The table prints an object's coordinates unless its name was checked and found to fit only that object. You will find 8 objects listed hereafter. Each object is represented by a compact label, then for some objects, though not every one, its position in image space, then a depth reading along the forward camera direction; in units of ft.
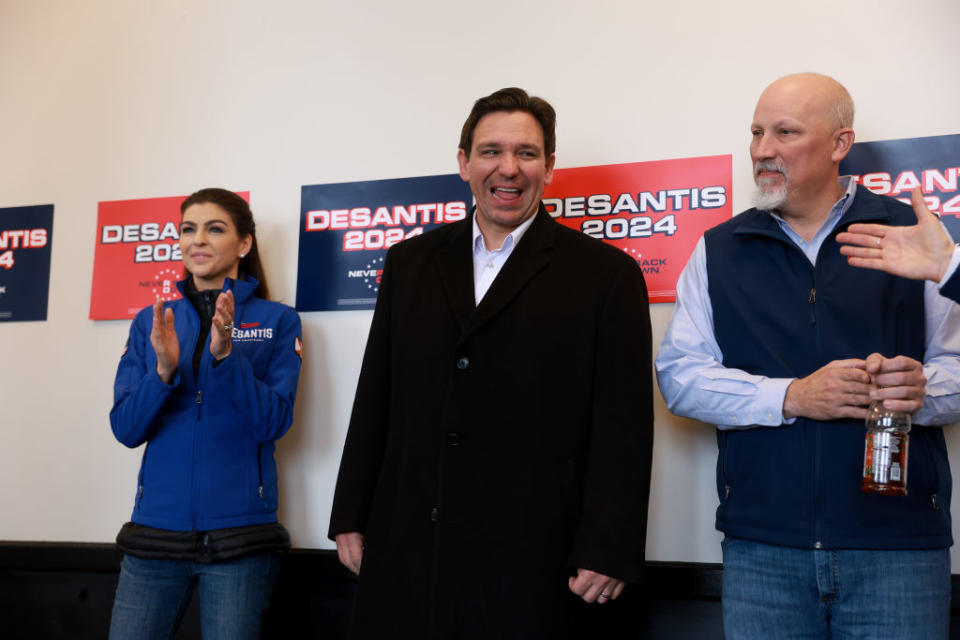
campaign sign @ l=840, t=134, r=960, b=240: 8.05
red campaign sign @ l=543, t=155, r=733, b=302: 8.77
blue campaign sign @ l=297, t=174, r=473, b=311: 9.82
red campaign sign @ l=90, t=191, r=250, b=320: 10.80
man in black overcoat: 6.35
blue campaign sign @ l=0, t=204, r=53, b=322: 11.30
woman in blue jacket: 8.21
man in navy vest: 6.24
